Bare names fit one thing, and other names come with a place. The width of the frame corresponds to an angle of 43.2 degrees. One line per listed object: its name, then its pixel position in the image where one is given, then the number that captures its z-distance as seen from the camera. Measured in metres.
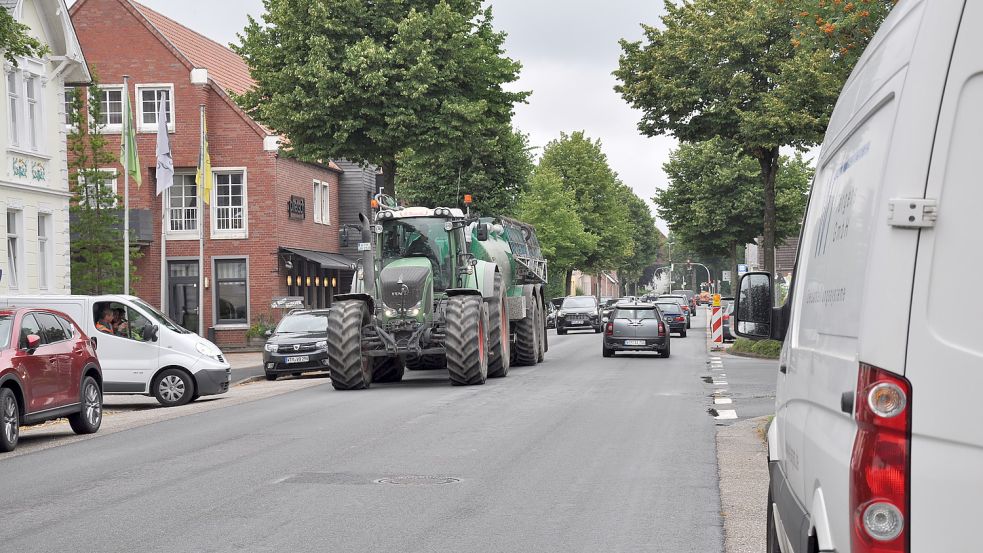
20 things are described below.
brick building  43.88
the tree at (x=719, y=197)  57.66
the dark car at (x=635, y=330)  31.70
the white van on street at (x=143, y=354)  20.41
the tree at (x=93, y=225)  35.00
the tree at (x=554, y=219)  73.12
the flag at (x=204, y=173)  36.88
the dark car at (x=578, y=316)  53.12
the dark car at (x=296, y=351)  26.53
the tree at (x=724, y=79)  30.83
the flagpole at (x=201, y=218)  36.95
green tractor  20.62
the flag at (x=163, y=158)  33.84
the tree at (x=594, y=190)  86.69
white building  28.67
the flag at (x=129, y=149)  32.75
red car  13.45
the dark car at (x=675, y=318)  47.72
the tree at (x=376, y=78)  32.56
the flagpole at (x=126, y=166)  31.47
